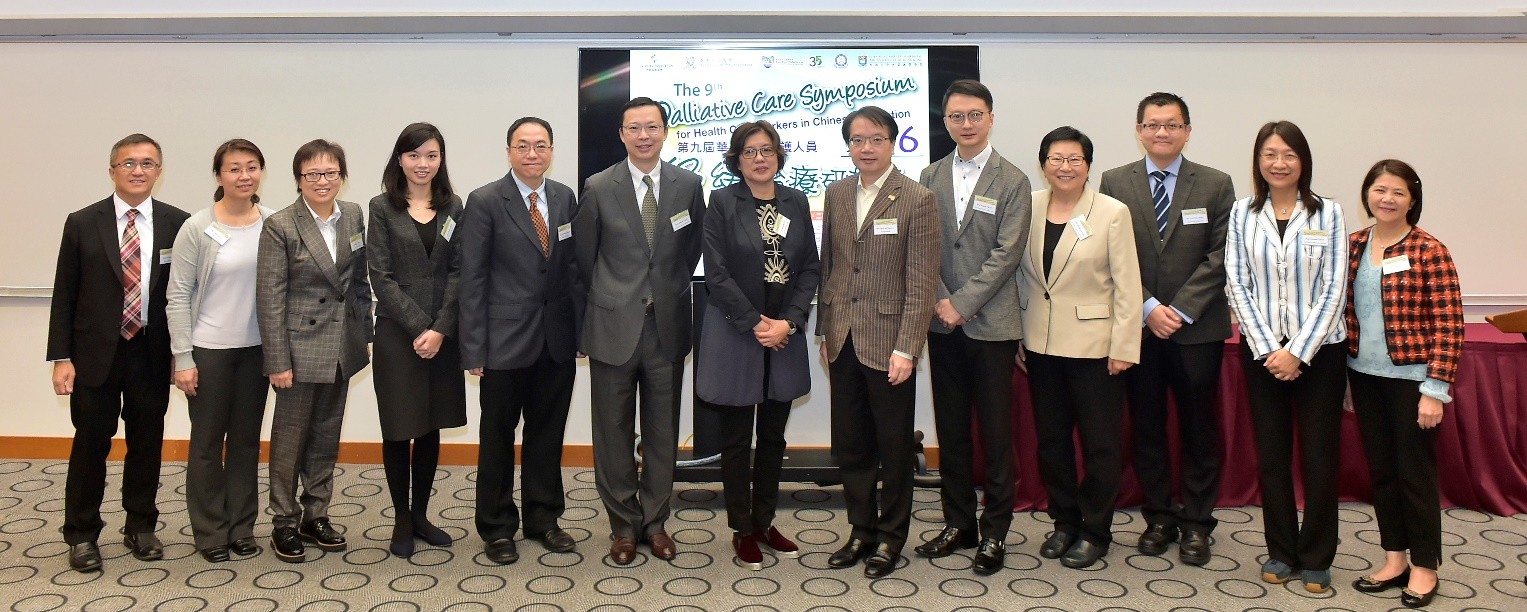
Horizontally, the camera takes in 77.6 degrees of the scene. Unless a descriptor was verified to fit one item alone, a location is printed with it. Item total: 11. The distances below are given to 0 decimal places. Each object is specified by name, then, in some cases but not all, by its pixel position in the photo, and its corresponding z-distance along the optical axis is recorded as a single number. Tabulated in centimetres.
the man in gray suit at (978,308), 304
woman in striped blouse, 284
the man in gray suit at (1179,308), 315
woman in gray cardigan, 312
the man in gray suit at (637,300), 313
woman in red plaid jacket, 274
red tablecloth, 367
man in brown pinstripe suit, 295
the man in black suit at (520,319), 312
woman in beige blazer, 301
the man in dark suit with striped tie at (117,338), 312
